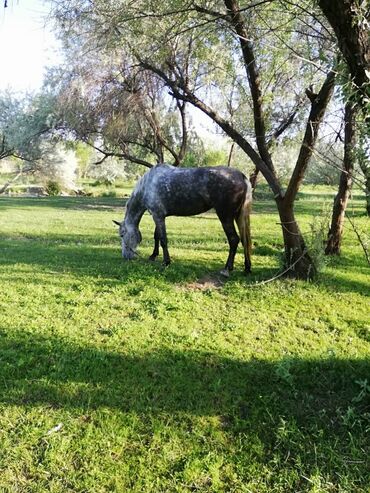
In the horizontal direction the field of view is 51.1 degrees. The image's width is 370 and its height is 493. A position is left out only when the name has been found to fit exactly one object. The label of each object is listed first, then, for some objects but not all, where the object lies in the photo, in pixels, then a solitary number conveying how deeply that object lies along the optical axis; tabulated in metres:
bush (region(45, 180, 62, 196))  33.66
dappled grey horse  6.87
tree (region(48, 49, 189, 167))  14.40
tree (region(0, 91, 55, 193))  24.84
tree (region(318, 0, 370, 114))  2.67
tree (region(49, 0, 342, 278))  5.60
